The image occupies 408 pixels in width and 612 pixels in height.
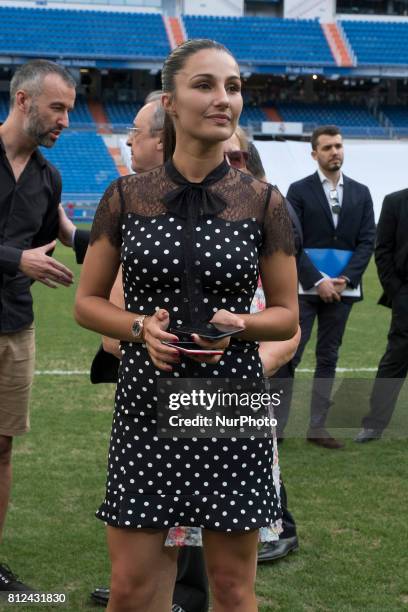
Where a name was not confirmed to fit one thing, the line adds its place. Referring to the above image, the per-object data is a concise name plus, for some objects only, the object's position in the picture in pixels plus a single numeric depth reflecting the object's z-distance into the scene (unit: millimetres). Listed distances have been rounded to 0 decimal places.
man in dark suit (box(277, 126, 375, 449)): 6227
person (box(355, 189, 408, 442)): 5988
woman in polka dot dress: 2344
